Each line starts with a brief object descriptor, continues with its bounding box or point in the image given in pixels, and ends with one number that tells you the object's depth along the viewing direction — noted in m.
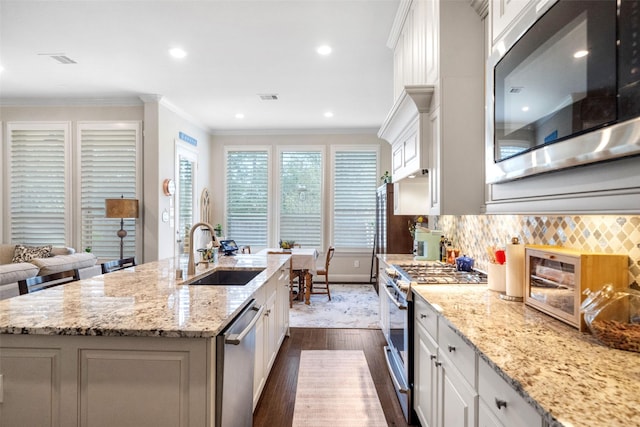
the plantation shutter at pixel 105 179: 5.19
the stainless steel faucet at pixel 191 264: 2.43
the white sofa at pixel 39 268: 2.97
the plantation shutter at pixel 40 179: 5.30
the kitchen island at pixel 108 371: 1.36
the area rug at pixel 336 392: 2.31
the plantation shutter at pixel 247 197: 6.98
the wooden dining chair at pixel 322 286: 5.46
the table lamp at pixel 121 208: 4.77
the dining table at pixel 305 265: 5.15
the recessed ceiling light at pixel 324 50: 3.48
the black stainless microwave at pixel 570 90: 0.80
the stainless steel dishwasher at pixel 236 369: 1.41
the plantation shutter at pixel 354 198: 6.86
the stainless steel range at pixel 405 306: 2.20
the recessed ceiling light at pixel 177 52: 3.56
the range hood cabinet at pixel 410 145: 2.36
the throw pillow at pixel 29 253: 4.75
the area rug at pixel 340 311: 4.34
